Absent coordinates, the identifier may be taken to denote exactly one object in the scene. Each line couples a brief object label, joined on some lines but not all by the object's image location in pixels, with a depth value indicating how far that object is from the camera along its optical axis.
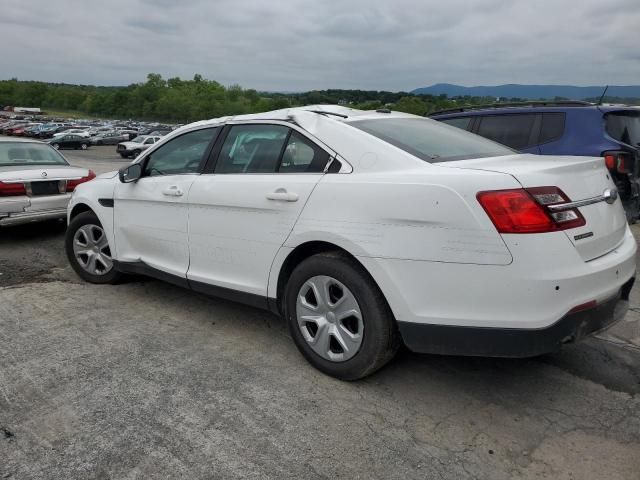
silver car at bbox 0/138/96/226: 6.25
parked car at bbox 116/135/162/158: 38.59
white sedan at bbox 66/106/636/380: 2.49
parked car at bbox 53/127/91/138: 49.98
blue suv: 5.68
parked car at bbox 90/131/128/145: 54.29
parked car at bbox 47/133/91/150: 46.24
